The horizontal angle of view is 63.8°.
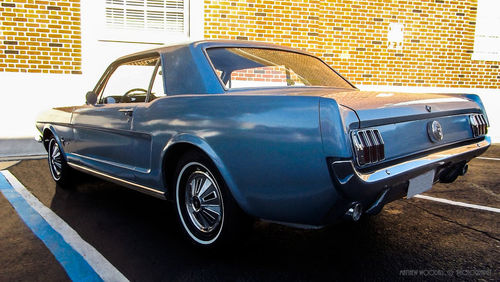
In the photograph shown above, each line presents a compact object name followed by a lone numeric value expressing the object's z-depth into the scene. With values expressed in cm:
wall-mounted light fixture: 894
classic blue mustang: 206
